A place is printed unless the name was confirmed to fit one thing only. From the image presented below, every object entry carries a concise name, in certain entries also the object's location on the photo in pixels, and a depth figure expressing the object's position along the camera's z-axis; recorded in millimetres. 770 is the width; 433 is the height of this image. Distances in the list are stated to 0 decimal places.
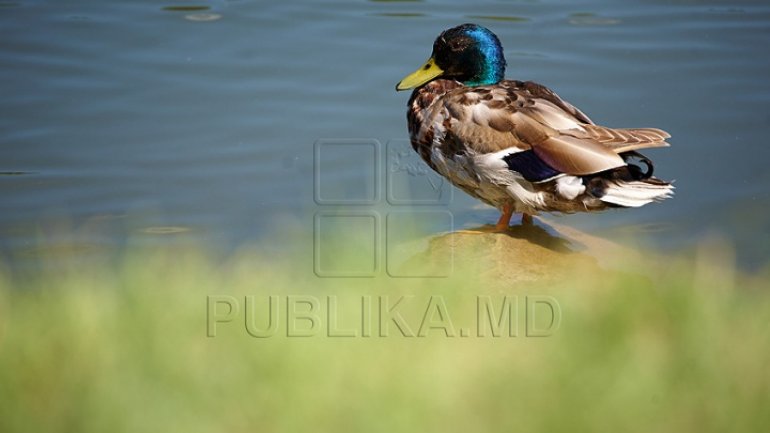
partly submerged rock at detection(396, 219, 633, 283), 7933
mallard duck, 9148
